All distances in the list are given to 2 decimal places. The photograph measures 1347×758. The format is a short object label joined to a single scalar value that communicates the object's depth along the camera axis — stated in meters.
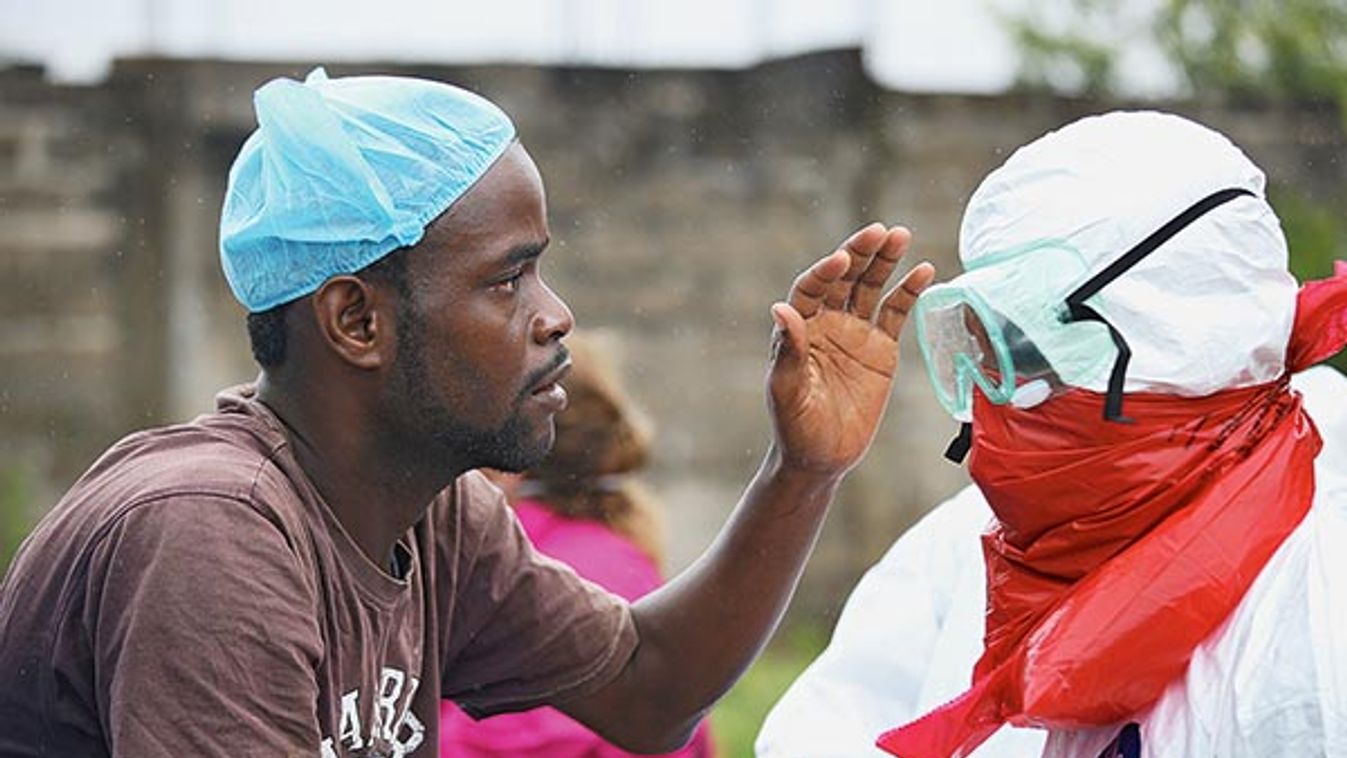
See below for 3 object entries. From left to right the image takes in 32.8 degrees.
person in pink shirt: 4.60
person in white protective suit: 2.82
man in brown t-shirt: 2.54
